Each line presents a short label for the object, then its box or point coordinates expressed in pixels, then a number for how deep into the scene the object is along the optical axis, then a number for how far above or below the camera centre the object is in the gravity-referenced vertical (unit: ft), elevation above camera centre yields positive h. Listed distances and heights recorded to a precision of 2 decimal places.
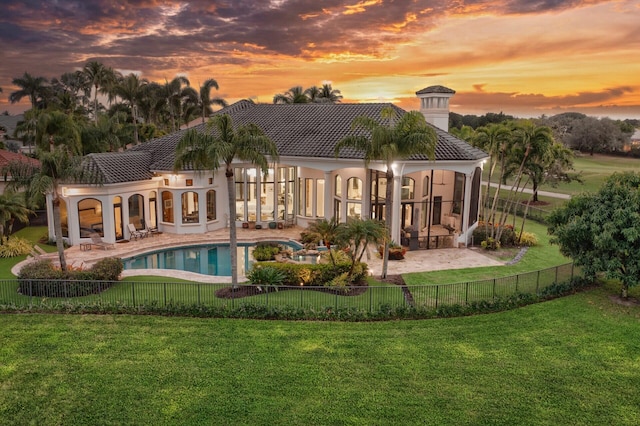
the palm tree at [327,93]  202.80 +23.86
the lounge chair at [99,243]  83.88 -18.37
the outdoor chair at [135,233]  90.68 -17.73
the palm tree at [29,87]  209.36 +25.84
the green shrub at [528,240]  92.62 -18.67
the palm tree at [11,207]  78.02 -11.04
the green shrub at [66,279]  57.57 -17.72
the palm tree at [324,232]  84.58 -16.14
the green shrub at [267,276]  62.34 -17.97
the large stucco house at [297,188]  87.10 -8.86
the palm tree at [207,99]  178.09 +18.25
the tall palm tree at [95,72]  168.45 +26.63
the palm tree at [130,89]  166.20 +20.18
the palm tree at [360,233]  62.49 -11.88
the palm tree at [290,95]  188.32 +21.09
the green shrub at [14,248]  77.77 -18.17
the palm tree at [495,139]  87.72 +1.81
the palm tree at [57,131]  109.29 +2.98
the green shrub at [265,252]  76.23 -18.01
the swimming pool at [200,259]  75.77 -20.41
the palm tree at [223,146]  54.13 -0.10
